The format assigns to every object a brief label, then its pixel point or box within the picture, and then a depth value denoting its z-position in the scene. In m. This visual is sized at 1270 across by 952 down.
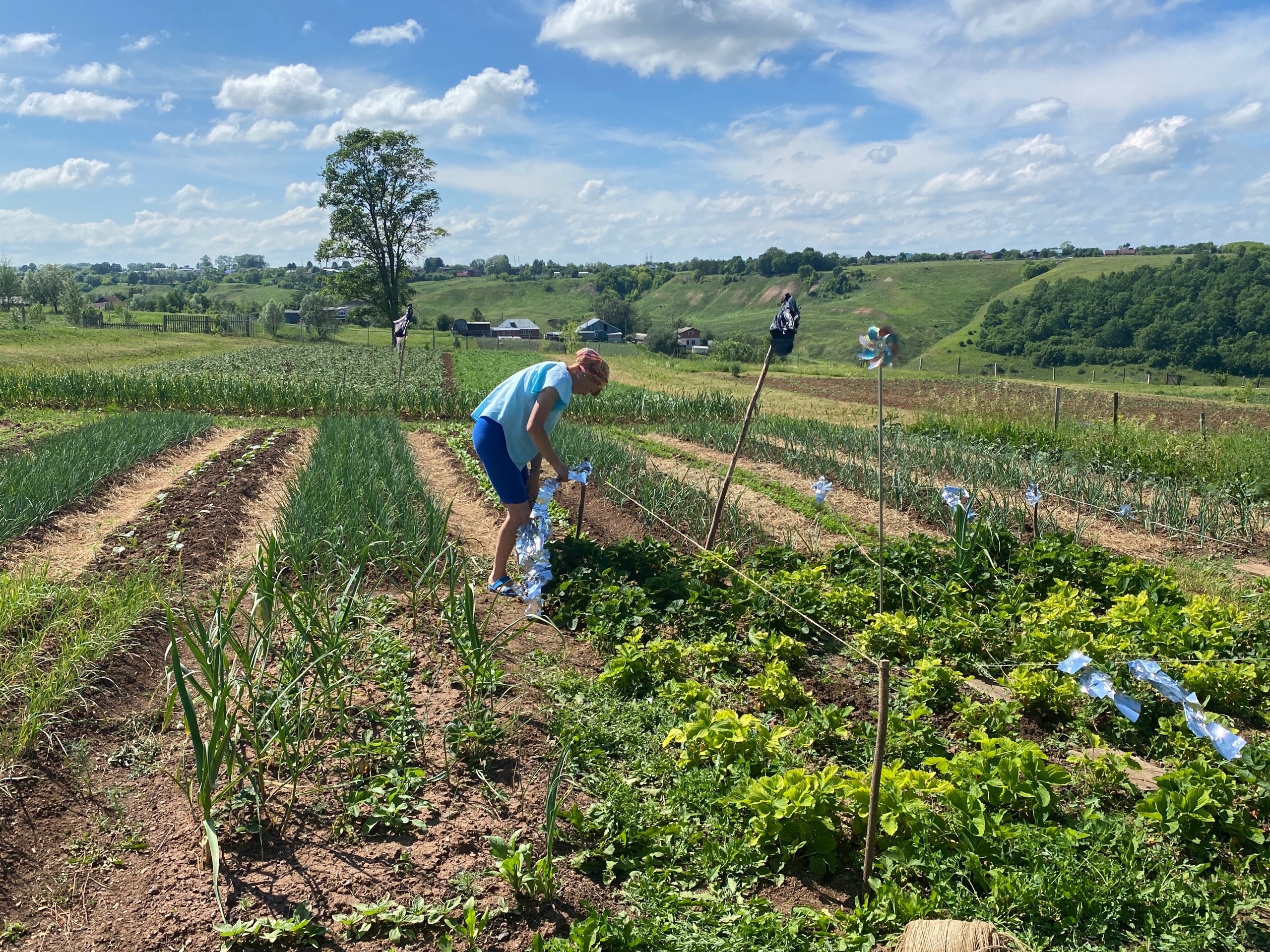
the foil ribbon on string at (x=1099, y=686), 2.71
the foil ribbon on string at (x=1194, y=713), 2.50
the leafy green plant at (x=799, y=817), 2.55
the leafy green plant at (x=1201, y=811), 2.61
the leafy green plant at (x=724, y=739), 2.97
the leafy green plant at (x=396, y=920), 2.24
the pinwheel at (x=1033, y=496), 6.01
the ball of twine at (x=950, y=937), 1.98
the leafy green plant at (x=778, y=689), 3.57
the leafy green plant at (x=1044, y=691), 3.63
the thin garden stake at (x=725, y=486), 5.66
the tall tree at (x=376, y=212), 45.50
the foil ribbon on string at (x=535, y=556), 4.10
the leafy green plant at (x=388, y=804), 2.71
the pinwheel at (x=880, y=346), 4.45
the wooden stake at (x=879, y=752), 2.38
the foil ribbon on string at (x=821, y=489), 5.78
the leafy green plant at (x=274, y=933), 2.17
